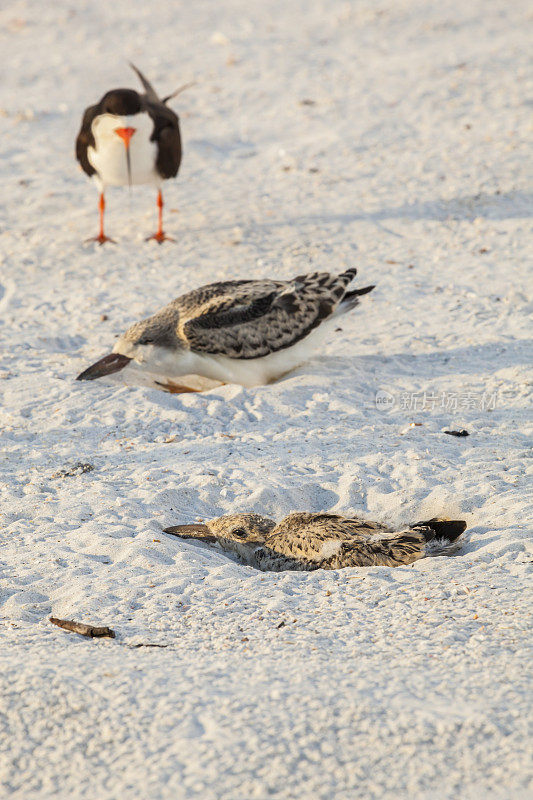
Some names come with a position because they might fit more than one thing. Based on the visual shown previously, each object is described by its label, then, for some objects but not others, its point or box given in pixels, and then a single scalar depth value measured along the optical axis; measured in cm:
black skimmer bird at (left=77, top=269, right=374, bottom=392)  1309
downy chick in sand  897
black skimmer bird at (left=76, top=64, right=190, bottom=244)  1712
